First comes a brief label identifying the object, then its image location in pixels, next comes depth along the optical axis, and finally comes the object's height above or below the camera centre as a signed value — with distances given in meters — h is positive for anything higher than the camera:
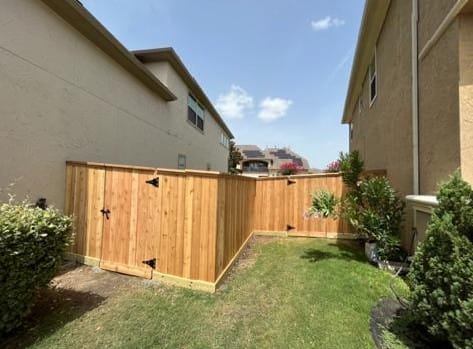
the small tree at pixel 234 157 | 31.24 +3.29
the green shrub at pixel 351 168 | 5.32 +0.35
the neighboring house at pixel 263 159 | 37.28 +3.89
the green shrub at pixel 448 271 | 1.78 -0.78
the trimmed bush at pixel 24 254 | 2.40 -0.95
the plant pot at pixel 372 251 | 4.52 -1.43
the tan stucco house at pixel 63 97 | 3.83 +1.86
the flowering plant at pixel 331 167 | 14.23 +1.04
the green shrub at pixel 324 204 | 5.01 -0.53
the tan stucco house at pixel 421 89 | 2.75 +1.66
